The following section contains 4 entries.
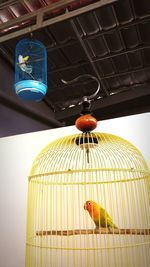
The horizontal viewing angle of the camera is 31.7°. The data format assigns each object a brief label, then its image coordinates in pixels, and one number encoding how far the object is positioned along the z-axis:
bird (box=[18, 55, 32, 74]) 1.77
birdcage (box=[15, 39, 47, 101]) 1.63
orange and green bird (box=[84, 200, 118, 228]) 1.23
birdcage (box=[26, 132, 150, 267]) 1.31
